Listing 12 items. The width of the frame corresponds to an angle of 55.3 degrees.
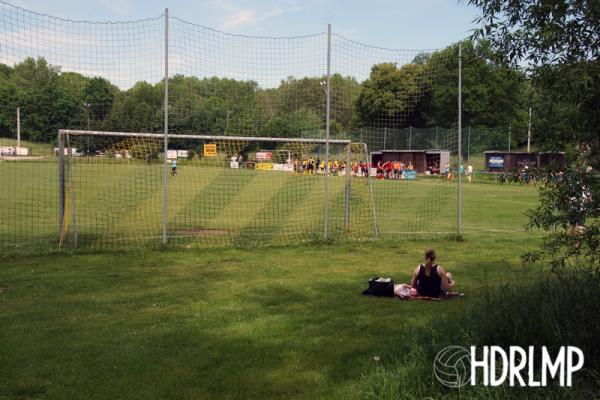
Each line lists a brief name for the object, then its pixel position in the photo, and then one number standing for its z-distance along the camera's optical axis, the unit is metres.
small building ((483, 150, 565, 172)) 44.53
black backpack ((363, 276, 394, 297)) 8.36
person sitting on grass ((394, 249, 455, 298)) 8.25
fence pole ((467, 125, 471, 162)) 44.28
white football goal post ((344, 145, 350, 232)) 14.12
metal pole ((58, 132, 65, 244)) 11.90
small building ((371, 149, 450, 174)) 41.90
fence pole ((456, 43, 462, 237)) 13.15
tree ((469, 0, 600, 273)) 4.50
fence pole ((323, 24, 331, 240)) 13.12
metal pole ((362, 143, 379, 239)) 14.39
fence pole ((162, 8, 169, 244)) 12.09
